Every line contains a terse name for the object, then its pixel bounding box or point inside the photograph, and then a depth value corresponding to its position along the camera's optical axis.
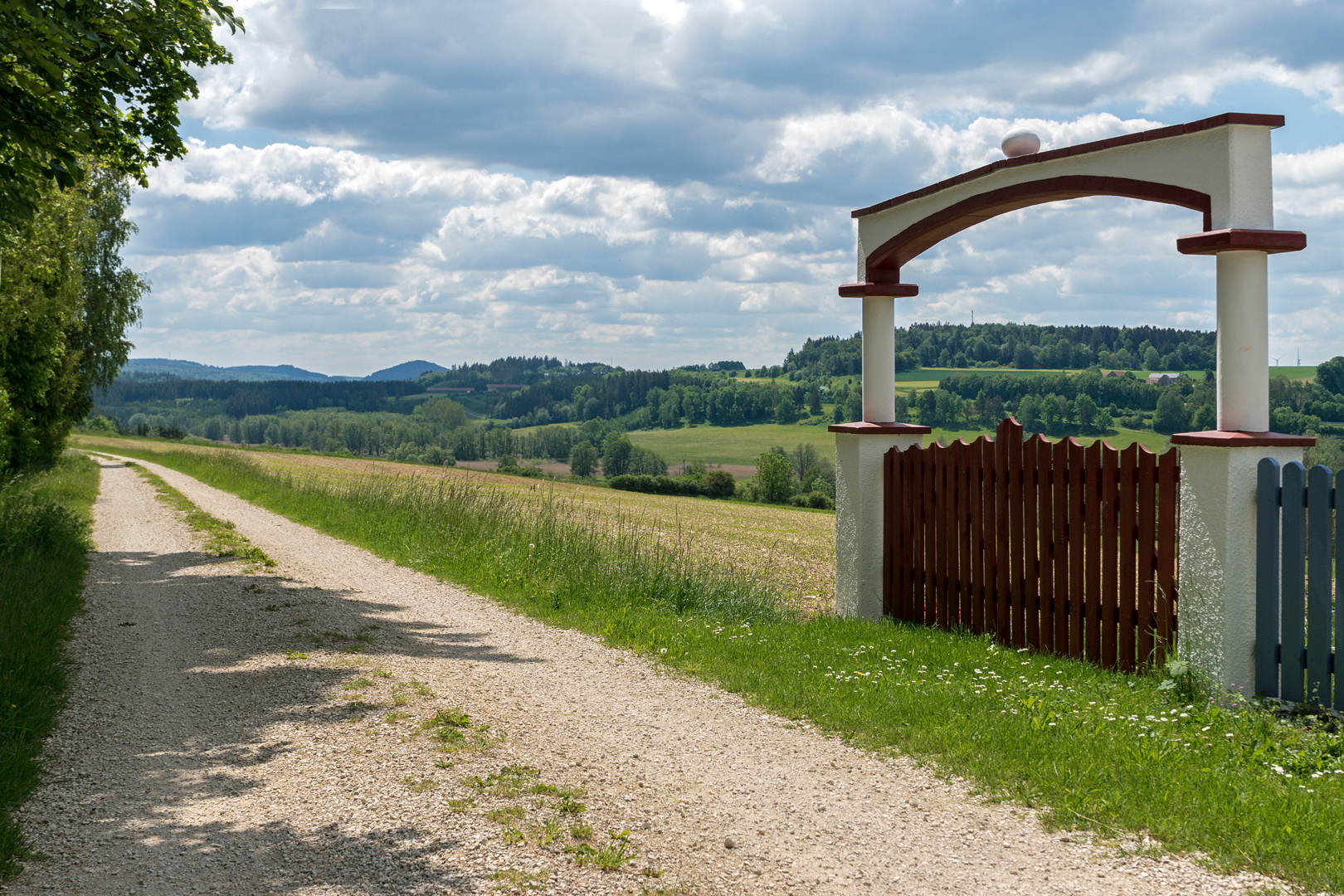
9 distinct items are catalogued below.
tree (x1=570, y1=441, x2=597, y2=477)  78.00
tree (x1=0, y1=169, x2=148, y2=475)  15.68
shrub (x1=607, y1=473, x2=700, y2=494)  57.47
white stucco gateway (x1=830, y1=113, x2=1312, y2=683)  6.31
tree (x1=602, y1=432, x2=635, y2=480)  77.88
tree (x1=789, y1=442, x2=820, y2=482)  72.94
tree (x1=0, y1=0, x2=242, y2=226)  6.61
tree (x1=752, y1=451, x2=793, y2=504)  58.34
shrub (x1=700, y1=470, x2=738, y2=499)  58.66
